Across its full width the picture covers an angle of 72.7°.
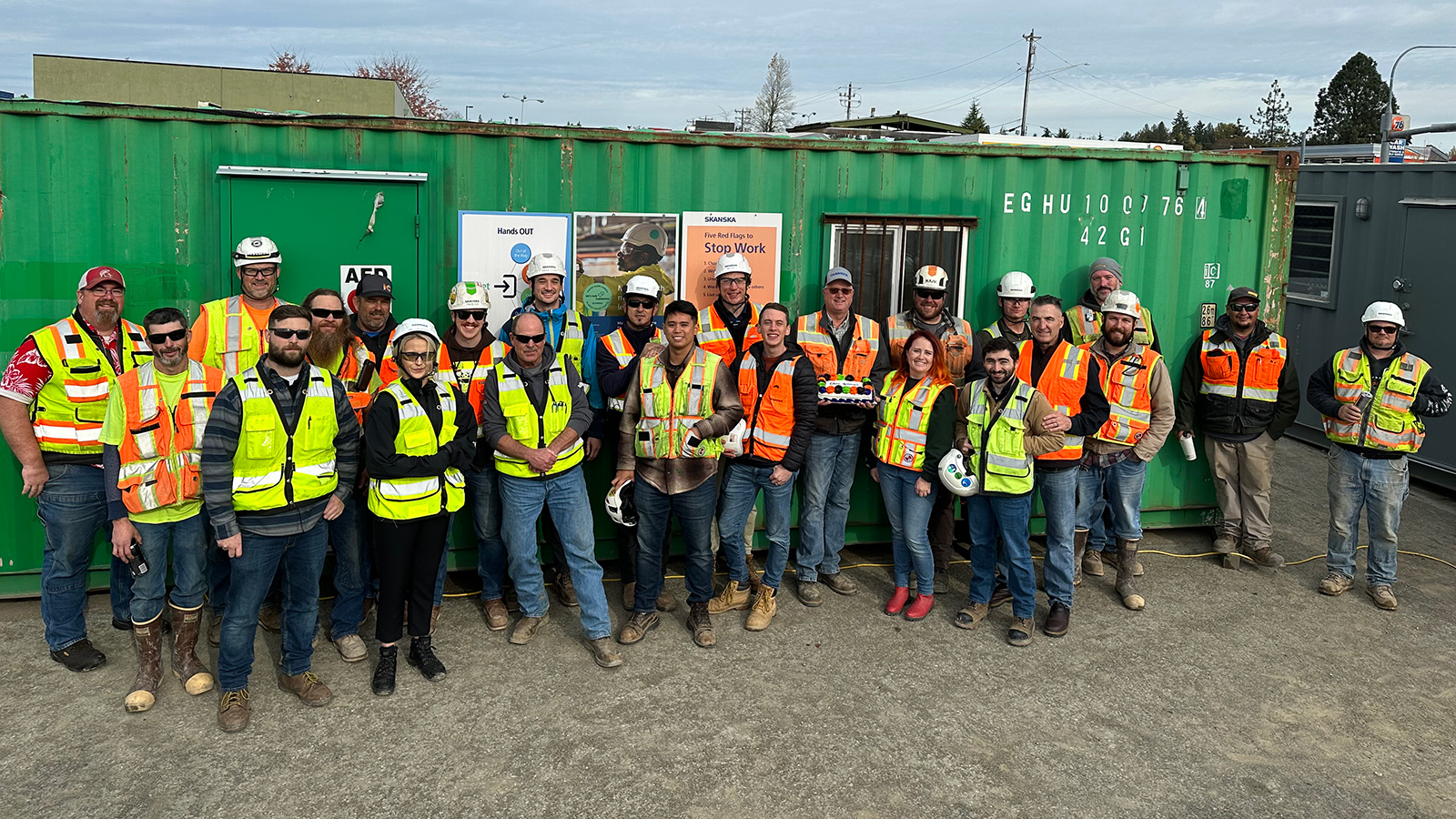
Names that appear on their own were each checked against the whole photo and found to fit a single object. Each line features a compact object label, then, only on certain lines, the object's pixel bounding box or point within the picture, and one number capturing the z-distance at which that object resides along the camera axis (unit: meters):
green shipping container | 5.71
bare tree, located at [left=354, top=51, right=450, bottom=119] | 43.69
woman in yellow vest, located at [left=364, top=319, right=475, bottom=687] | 4.72
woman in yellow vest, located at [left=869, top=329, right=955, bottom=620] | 5.81
